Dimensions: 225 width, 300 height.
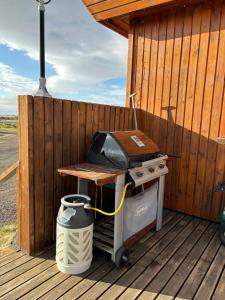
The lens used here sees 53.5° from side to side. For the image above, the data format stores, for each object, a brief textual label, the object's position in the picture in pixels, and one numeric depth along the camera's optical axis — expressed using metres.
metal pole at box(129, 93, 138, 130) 3.43
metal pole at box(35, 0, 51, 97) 2.39
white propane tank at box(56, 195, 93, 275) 1.92
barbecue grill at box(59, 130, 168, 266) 2.11
